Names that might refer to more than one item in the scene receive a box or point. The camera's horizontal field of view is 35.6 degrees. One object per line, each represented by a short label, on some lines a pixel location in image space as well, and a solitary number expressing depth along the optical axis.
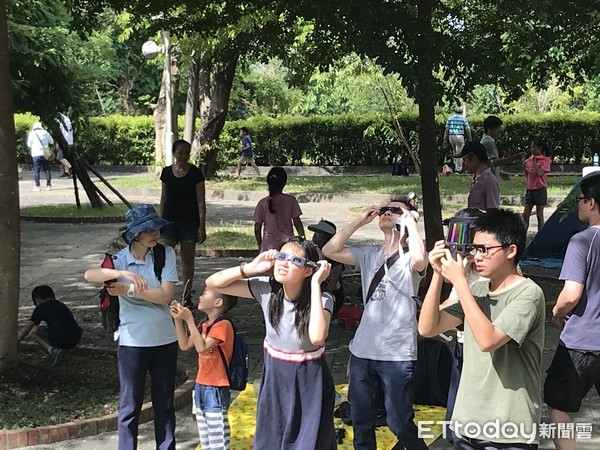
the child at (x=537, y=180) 14.13
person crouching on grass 8.01
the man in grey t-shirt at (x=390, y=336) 5.11
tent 11.77
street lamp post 22.14
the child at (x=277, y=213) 8.93
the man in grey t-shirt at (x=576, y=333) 5.15
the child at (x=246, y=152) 29.02
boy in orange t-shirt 5.29
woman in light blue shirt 5.38
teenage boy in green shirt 3.79
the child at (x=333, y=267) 8.70
